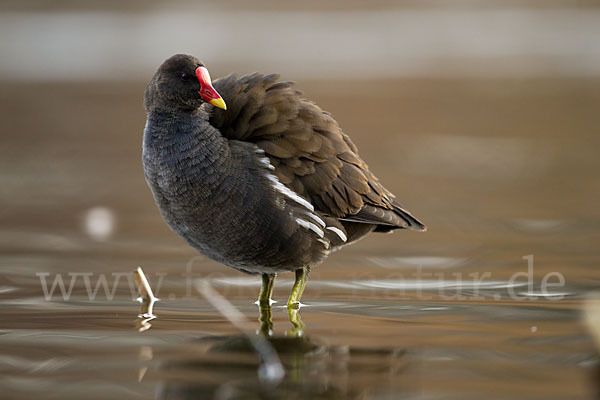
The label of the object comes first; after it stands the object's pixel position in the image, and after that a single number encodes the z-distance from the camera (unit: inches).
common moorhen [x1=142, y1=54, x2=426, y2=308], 386.3
